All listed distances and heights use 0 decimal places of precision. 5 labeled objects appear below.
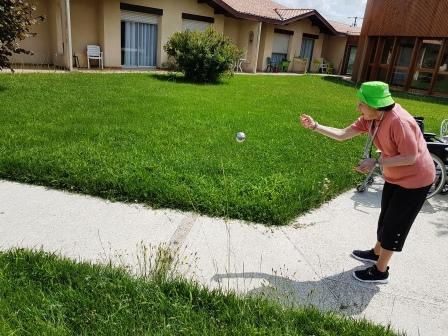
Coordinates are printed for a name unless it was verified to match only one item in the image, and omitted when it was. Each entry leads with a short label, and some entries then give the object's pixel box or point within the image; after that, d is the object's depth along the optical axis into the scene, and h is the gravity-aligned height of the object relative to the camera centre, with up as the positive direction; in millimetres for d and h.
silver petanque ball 3406 -793
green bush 14281 -528
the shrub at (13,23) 8812 -59
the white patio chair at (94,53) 16344 -997
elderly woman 2709 -738
